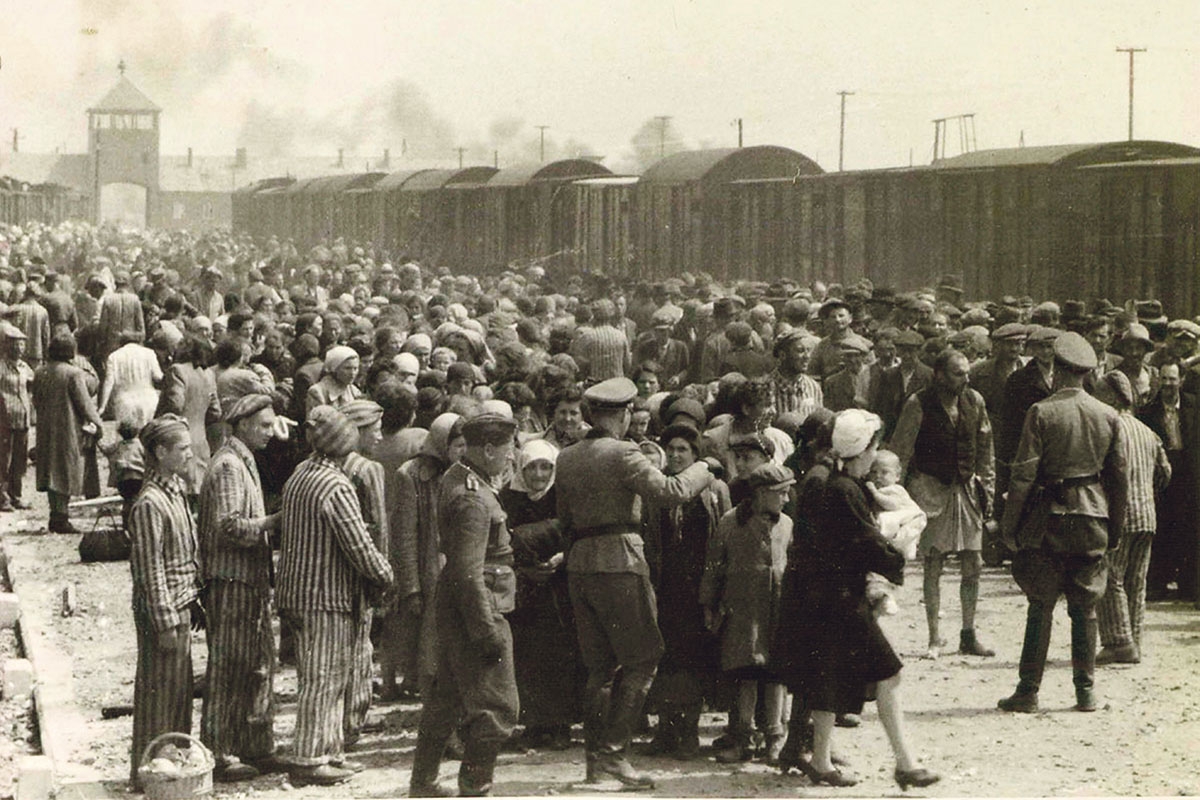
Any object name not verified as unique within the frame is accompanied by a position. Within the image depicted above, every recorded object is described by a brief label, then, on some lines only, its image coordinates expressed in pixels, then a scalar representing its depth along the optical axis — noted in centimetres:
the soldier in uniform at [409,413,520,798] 1198
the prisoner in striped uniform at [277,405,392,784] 1284
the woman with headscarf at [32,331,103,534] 2581
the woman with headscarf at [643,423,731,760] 1379
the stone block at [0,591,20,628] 2037
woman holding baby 1252
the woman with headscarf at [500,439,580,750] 1383
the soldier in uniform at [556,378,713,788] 1282
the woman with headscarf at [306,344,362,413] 1861
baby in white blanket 1271
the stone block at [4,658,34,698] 1708
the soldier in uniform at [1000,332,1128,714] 1498
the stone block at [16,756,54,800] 1295
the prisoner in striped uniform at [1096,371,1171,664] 1700
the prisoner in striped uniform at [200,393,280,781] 1332
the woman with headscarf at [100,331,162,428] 2501
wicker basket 1241
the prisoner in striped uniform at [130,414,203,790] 1271
